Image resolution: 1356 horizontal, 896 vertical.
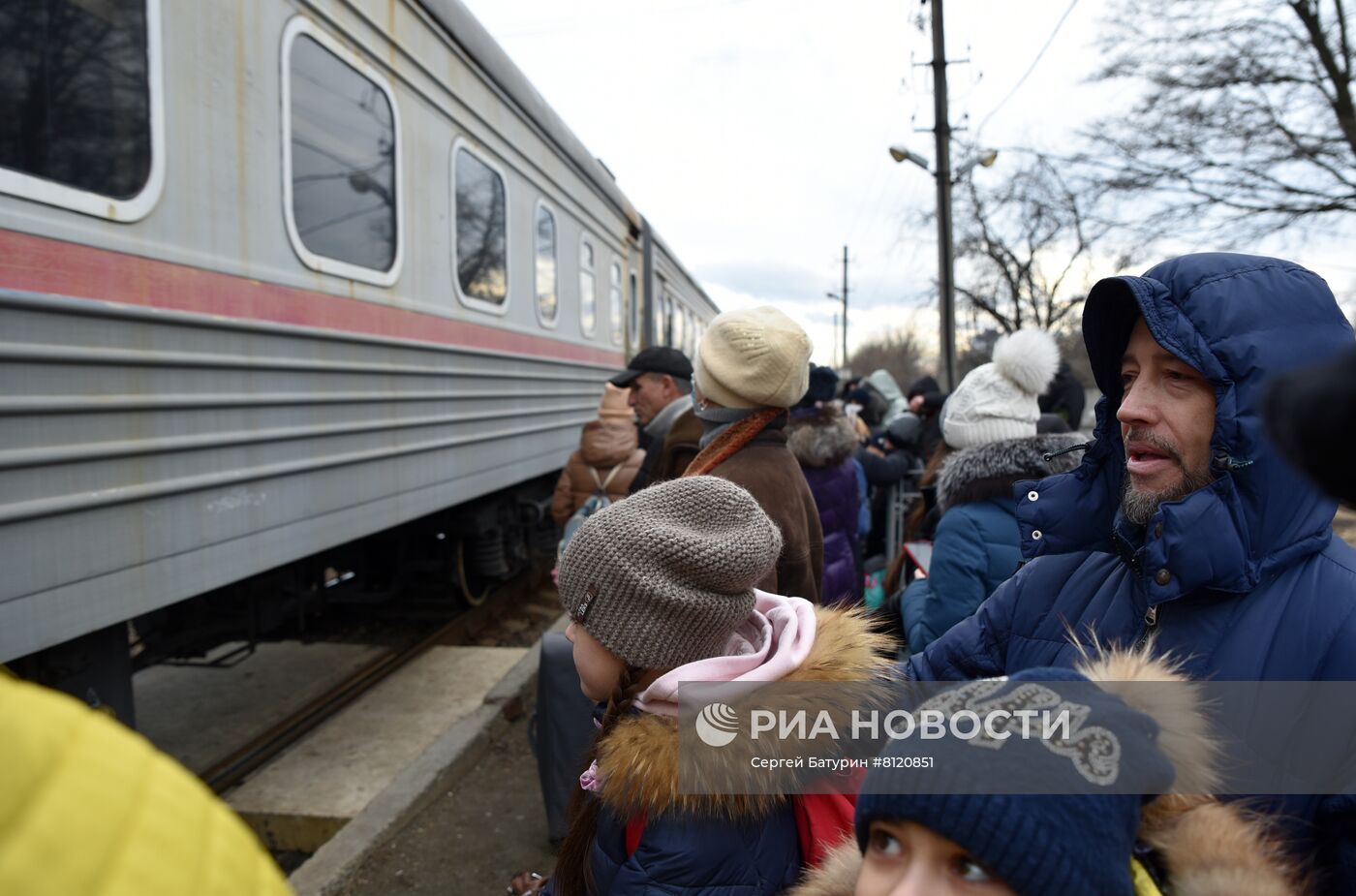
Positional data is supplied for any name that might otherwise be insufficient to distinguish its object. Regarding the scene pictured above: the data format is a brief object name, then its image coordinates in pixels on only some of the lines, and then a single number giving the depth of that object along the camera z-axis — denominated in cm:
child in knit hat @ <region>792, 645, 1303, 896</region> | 84
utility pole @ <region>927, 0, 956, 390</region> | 1302
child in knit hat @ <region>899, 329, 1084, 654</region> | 243
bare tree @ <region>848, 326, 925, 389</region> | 4970
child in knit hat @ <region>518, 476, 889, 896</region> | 135
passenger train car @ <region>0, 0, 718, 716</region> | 227
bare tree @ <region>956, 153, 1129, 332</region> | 1844
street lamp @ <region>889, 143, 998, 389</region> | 1300
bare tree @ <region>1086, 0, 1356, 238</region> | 880
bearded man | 115
